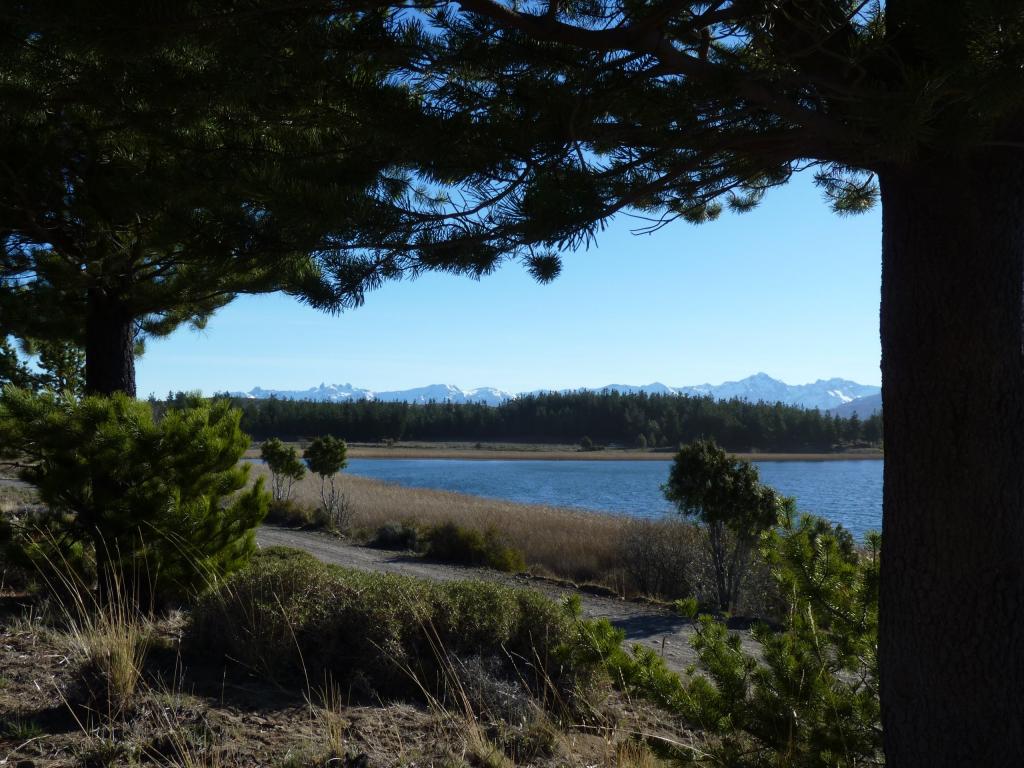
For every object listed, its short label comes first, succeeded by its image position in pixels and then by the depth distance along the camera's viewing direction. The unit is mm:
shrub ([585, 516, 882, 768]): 3680
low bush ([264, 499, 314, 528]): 22694
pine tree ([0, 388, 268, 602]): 6383
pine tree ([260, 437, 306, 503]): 25062
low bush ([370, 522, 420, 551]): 18984
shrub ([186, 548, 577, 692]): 5273
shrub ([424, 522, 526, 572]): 16469
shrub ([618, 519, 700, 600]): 15383
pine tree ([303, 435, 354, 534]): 22386
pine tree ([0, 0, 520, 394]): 3035
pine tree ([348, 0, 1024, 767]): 2953
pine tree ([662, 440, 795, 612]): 13773
